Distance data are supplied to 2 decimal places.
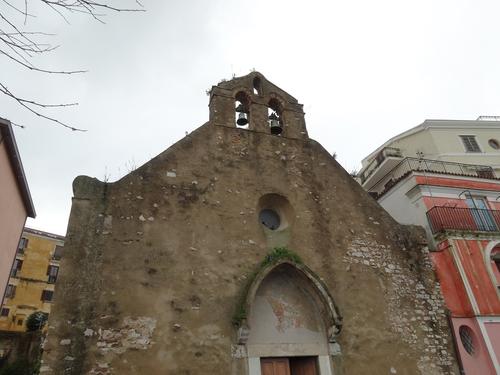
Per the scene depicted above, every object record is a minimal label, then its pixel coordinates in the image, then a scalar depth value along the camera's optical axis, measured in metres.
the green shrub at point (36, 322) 21.83
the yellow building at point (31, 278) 31.56
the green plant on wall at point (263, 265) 7.81
